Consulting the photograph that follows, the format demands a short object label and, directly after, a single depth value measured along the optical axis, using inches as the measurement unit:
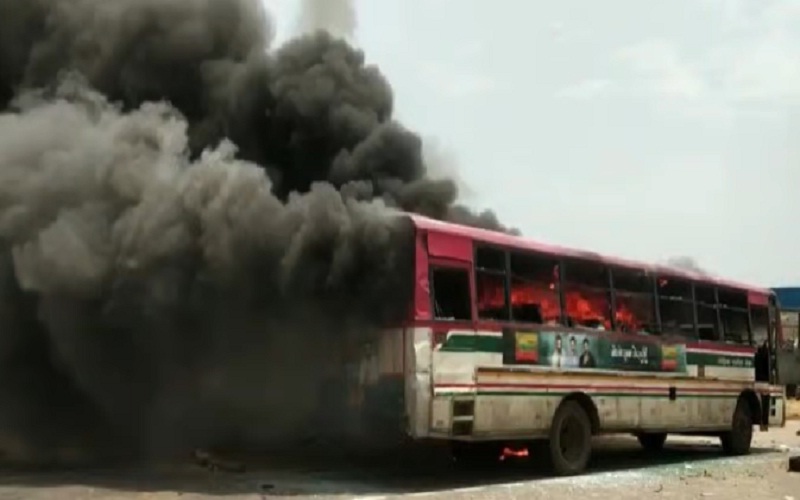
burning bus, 446.3
